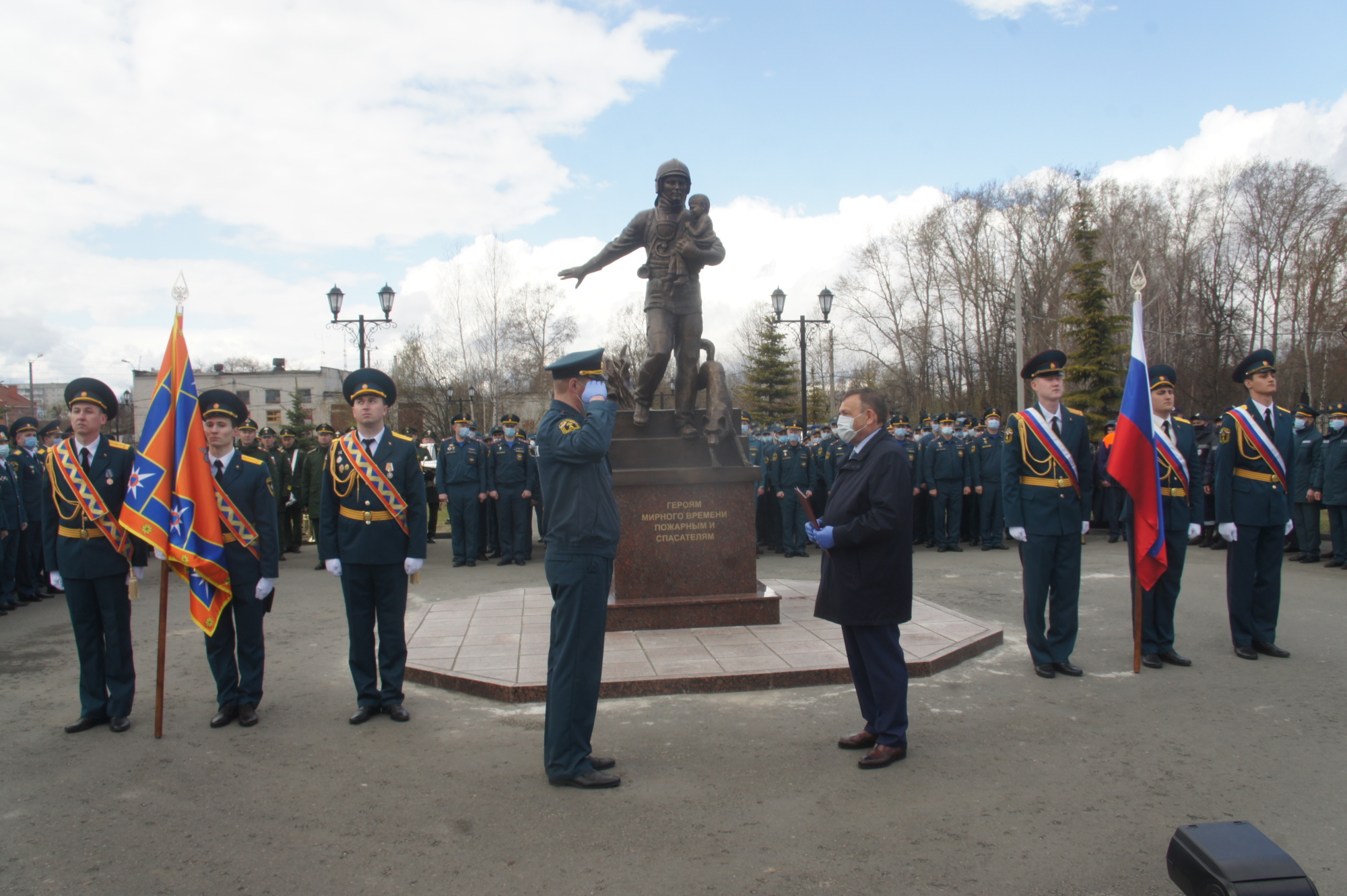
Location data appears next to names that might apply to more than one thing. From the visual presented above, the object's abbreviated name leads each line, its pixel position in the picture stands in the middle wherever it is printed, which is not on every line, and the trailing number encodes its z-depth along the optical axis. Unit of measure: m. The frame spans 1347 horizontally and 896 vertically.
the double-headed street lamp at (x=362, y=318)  19.22
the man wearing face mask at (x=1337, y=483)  10.35
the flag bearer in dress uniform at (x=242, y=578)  5.01
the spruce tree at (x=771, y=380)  38.34
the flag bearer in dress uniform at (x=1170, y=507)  6.05
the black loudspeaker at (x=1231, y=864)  2.25
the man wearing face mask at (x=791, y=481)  12.59
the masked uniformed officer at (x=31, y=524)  9.73
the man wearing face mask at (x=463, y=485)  12.19
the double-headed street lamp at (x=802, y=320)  20.98
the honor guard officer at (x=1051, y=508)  5.74
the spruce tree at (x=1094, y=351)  21.05
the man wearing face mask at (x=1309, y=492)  10.83
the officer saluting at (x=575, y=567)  3.91
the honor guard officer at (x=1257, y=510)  6.15
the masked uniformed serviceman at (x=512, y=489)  12.27
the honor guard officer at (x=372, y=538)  5.02
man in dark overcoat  4.11
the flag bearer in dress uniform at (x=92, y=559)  4.86
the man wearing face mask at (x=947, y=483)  12.95
